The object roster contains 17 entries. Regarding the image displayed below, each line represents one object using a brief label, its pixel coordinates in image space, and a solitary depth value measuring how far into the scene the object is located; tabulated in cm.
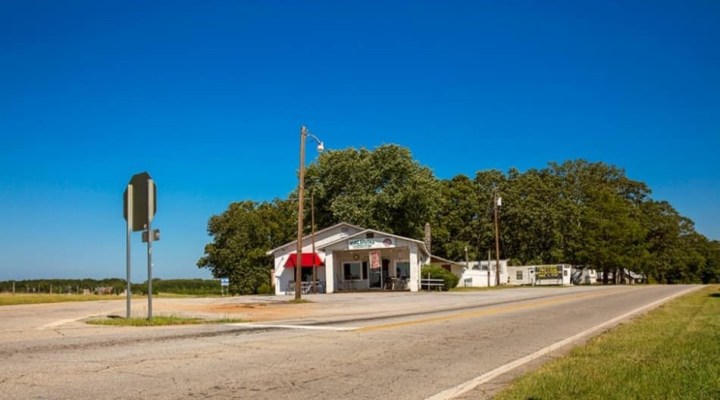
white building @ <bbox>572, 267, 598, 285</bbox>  7744
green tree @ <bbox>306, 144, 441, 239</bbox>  6112
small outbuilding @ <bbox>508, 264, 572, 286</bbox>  6538
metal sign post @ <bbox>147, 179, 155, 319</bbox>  1531
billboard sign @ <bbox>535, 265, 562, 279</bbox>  6544
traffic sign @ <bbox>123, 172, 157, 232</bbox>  1548
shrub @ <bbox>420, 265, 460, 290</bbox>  4481
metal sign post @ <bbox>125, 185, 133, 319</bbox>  1555
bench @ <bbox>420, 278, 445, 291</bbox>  4406
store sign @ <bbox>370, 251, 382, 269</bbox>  4428
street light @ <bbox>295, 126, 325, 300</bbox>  3028
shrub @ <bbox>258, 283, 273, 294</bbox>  5308
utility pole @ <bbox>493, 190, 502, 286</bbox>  6038
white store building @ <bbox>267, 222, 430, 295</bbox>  4412
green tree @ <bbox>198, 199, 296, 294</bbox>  7525
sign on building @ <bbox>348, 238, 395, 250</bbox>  4400
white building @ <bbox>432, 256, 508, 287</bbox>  5965
